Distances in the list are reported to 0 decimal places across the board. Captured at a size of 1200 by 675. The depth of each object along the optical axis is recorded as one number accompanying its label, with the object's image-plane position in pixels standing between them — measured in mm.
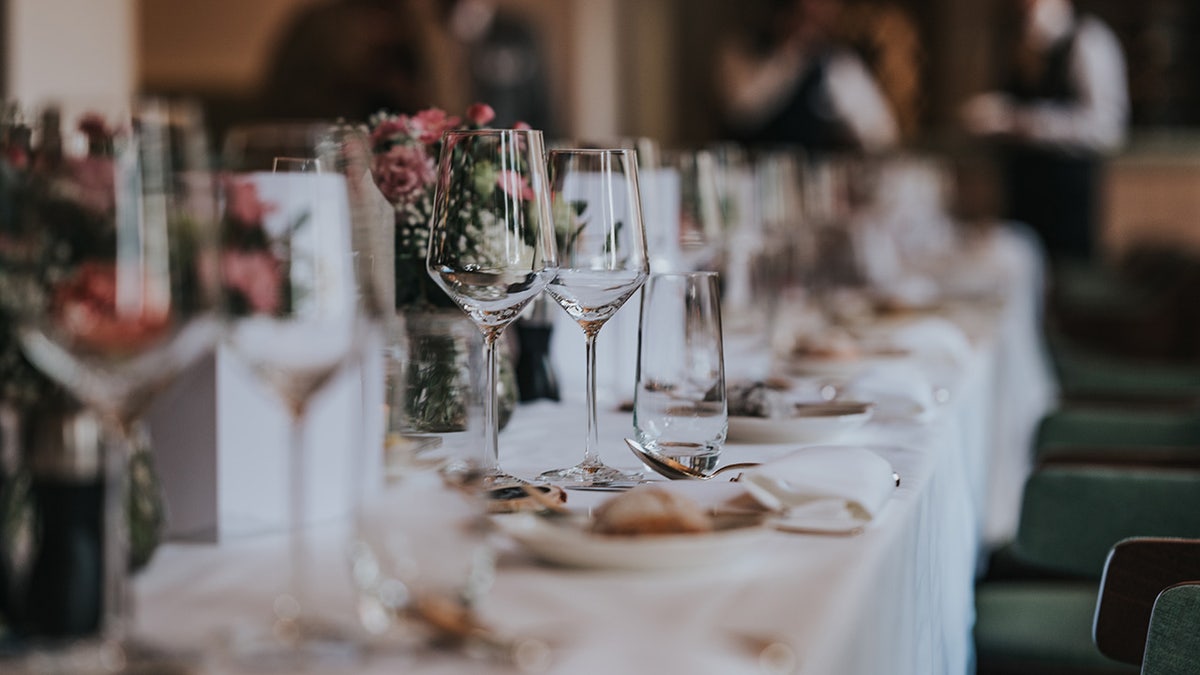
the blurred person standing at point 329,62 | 7316
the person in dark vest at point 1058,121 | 7094
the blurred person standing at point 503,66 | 7105
